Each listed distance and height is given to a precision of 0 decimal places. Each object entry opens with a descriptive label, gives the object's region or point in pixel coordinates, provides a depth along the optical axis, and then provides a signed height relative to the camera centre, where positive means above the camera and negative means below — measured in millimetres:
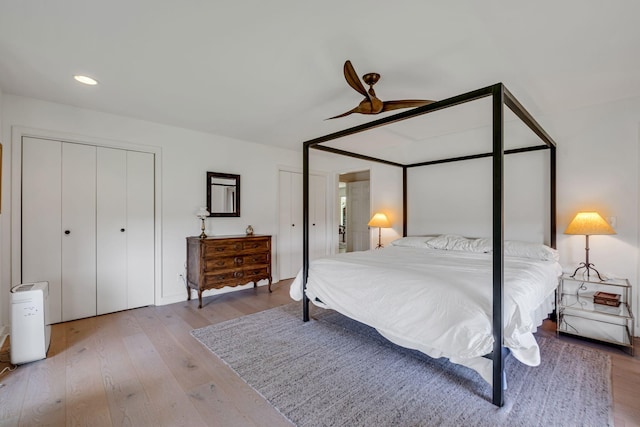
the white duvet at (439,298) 1807 -632
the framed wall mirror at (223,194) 4141 +286
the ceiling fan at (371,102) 2084 +863
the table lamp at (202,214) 3845 -8
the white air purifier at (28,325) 2230 -869
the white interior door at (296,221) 5047 -152
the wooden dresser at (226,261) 3615 -631
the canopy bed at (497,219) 1737 -36
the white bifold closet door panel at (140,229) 3520 -189
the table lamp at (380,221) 4539 -131
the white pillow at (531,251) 2938 -393
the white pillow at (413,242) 3881 -392
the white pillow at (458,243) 3396 -374
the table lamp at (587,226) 2709 -125
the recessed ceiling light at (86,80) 2447 +1148
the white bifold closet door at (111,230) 3322 -193
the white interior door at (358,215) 6922 -46
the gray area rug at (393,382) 1681 -1171
